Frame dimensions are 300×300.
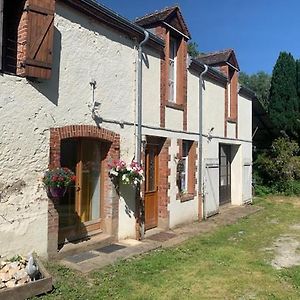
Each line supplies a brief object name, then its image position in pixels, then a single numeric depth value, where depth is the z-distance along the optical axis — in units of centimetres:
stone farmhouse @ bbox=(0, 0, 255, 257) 646
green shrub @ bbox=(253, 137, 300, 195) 1953
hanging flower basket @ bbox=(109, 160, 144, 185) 839
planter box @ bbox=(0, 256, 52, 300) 502
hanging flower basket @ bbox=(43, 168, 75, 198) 665
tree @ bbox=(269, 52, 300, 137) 2055
